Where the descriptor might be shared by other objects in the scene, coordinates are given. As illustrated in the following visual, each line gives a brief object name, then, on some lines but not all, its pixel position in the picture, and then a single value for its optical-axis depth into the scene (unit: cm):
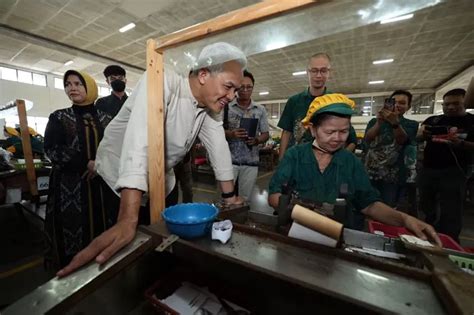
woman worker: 135
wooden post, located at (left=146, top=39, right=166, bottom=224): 102
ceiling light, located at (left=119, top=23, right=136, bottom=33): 564
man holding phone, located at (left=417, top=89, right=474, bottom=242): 258
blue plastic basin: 87
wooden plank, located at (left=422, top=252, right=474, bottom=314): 51
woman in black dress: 190
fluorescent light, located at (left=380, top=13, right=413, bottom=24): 502
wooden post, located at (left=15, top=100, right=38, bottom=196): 297
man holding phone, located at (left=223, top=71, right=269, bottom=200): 271
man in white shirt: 89
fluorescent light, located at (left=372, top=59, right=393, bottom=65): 784
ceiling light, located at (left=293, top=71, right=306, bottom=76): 947
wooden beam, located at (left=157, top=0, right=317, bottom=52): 72
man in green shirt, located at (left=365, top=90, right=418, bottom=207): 262
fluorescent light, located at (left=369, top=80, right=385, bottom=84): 1085
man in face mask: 261
